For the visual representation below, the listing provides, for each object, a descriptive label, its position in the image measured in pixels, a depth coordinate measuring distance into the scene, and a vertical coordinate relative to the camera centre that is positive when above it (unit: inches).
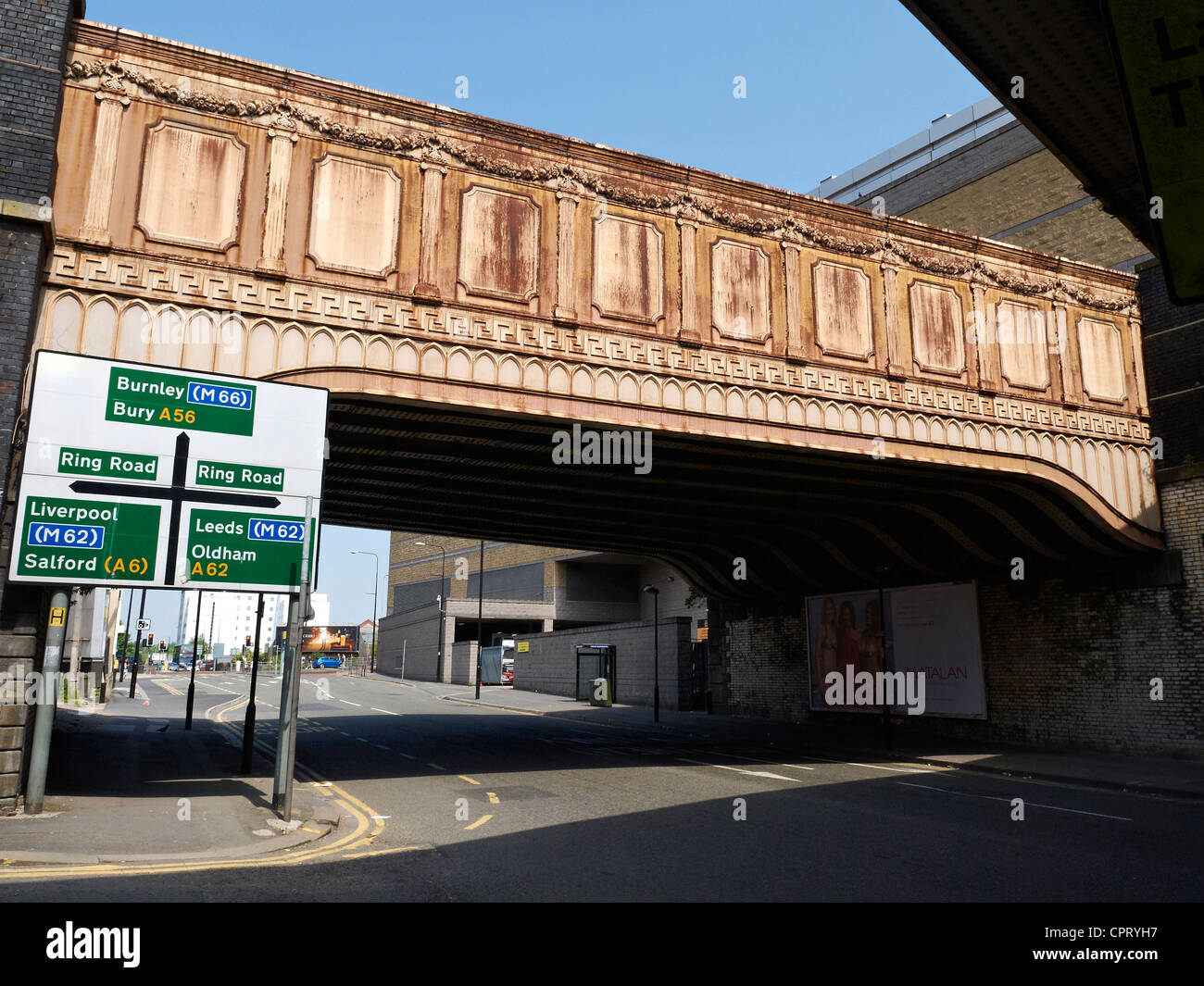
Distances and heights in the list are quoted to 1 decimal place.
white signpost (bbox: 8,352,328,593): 443.5 +89.6
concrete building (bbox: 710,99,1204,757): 770.2 +44.7
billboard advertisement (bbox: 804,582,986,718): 930.7 +6.3
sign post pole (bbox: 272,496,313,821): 433.4 -33.6
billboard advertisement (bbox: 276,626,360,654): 3826.3 +48.7
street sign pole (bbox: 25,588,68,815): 420.8 -32.2
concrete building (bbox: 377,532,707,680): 2527.1 +168.9
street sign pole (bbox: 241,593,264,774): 616.7 -58.1
